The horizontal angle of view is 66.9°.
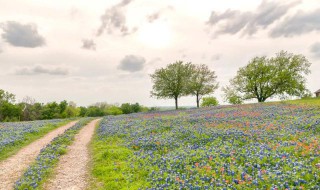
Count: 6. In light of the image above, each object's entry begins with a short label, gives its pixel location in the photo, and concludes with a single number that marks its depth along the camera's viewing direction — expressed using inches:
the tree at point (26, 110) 3303.6
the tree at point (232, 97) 2633.4
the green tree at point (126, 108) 3201.3
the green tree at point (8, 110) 3230.8
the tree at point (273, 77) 2343.8
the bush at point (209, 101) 3528.5
